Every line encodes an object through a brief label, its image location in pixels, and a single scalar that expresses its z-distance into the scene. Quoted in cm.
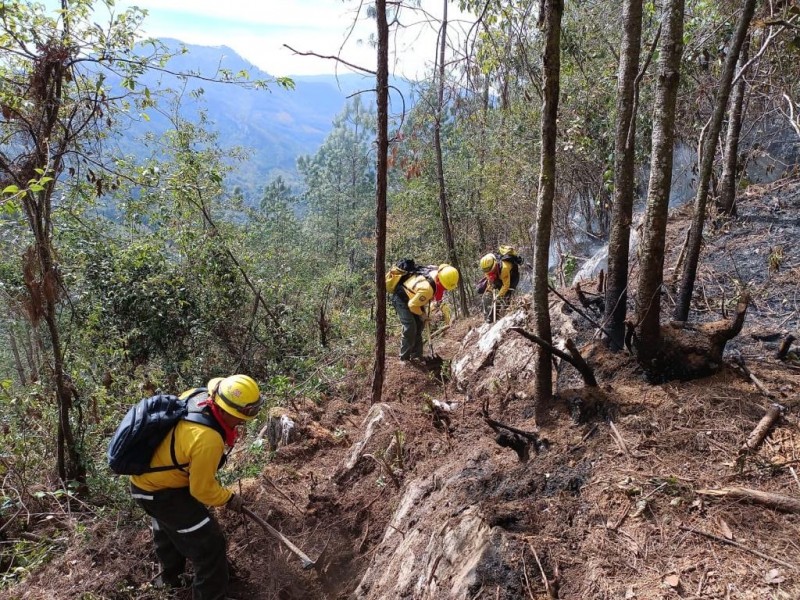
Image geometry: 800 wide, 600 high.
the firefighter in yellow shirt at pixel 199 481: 404
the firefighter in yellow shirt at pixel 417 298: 785
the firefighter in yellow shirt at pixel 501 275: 956
